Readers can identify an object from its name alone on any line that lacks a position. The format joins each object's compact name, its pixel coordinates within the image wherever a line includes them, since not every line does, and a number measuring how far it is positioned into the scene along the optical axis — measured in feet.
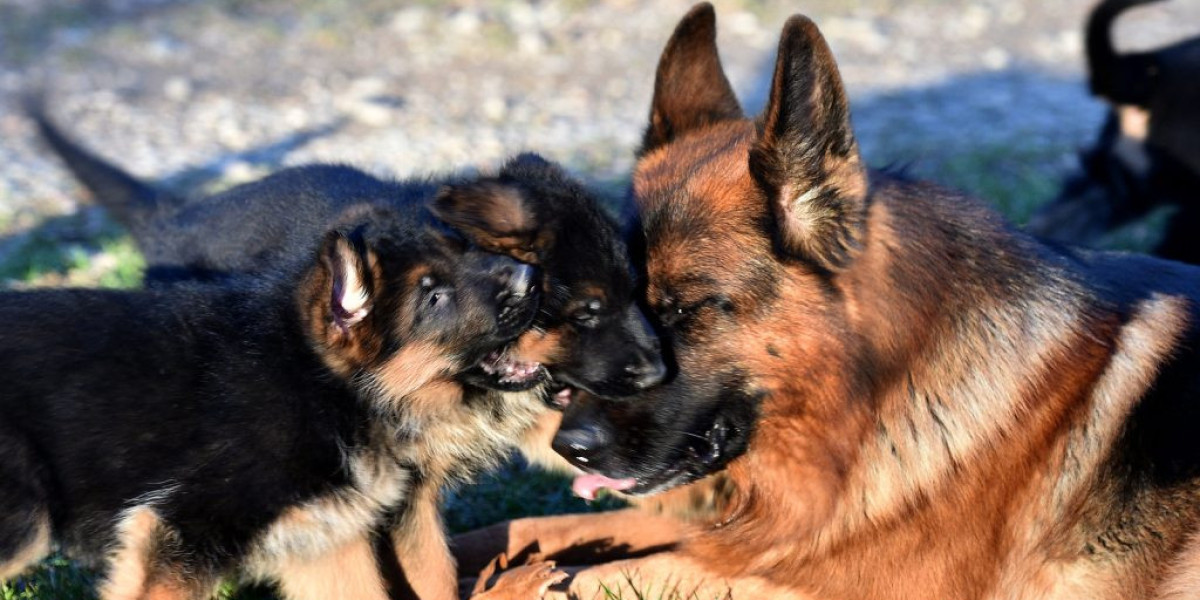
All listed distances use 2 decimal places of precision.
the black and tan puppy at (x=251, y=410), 11.85
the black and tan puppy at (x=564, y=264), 12.00
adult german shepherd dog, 11.32
